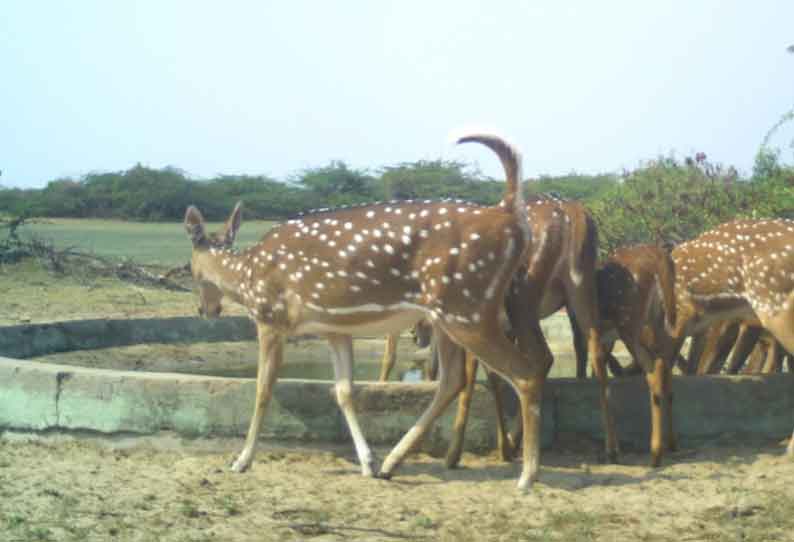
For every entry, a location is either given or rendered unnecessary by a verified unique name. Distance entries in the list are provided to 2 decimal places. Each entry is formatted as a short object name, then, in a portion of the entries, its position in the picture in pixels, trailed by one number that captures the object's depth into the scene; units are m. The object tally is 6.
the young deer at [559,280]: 8.14
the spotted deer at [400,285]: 7.50
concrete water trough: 8.22
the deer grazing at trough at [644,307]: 8.46
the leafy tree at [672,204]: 14.95
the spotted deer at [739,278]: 8.71
